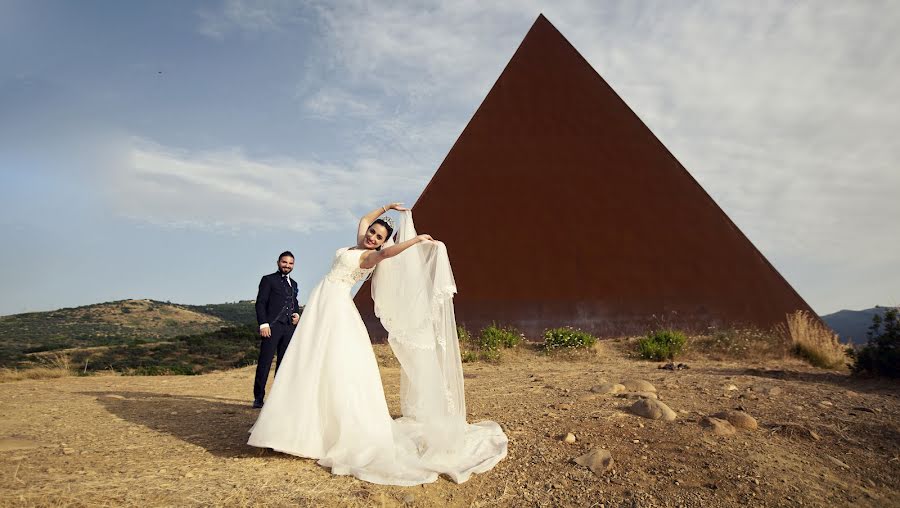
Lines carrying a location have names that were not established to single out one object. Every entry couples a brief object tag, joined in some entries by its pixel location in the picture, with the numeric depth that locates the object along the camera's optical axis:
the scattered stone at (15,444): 4.21
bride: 3.67
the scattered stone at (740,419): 4.37
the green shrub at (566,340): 9.76
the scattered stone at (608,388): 5.73
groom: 5.87
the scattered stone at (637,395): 5.35
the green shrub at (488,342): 9.51
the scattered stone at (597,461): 3.61
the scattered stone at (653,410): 4.60
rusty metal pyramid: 10.73
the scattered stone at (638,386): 5.82
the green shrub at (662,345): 9.09
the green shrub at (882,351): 6.61
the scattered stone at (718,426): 4.19
